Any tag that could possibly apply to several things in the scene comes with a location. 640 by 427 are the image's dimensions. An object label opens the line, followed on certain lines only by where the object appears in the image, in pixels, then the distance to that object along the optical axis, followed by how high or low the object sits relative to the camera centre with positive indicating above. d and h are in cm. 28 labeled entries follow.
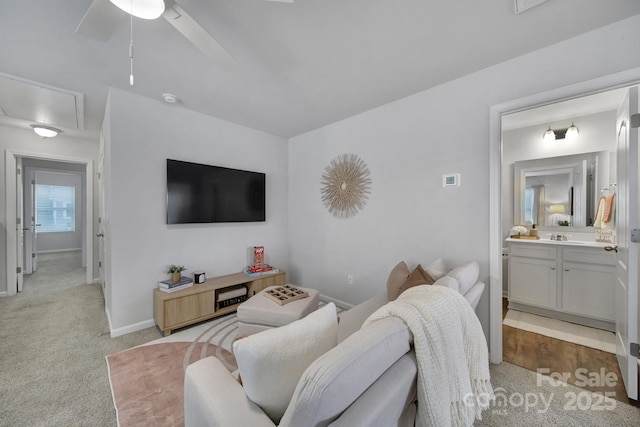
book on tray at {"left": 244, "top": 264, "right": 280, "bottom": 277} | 322 -78
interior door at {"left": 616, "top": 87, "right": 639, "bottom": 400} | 160 -20
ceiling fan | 112 +92
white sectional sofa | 66 -56
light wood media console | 244 -95
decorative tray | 224 -78
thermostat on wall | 226 +30
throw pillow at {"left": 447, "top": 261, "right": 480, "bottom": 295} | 156 -42
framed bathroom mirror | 301 +31
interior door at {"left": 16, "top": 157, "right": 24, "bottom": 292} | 355 -19
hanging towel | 279 -1
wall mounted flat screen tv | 279 +23
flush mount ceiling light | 330 +110
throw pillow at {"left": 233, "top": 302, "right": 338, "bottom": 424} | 83 -52
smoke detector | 254 +120
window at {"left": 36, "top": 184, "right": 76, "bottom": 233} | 677 +11
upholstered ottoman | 205 -85
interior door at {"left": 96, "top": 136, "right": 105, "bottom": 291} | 362 -48
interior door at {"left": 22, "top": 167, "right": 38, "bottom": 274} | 438 -27
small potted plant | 270 -66
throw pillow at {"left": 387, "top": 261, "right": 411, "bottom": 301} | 208 -58
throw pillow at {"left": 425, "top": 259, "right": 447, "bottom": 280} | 198 -47
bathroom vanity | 260 -78
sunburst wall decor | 297 +34
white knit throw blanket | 94 -61
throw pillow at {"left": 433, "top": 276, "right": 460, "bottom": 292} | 144 -42
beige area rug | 153 -124
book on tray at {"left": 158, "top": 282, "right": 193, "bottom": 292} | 258 -81
